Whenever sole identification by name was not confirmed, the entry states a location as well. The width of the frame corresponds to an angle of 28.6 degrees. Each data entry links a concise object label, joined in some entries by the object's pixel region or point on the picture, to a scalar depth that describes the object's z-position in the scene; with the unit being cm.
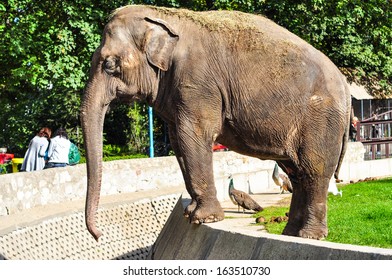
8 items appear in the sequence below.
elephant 700
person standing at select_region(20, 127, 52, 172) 1518
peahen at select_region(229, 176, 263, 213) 1095
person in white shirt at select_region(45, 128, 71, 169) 1495
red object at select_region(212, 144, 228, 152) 2412
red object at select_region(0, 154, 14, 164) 2387
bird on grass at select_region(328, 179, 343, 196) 1186
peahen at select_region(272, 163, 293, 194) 1377
